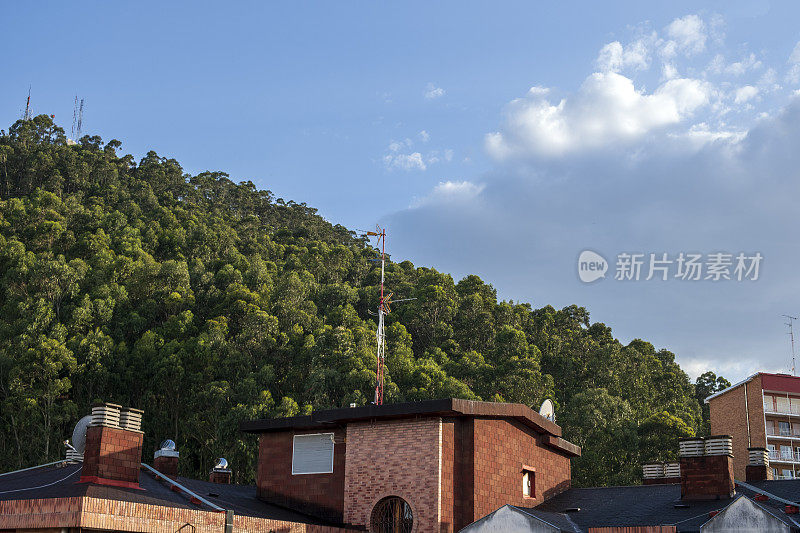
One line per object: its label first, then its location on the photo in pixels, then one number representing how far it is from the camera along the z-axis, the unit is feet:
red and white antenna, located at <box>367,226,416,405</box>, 76.93
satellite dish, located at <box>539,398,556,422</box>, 83.87
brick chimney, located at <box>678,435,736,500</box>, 64.28
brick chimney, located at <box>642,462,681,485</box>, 84.12
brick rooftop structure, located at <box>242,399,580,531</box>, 64.39
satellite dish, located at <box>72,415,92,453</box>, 63.87
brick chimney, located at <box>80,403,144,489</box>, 57.72
